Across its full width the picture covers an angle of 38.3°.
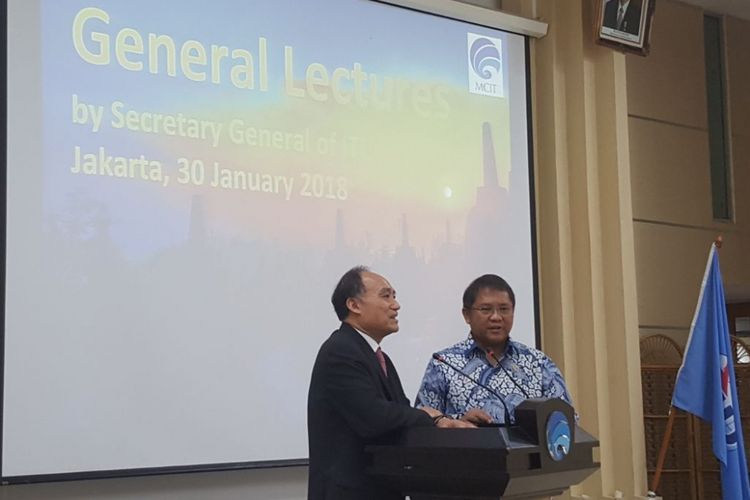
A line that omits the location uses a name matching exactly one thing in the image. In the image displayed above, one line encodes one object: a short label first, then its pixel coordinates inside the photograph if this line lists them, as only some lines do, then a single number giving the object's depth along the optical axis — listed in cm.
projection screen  414
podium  237
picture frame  589
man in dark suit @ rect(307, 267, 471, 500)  256
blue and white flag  548
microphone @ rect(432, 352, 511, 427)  291
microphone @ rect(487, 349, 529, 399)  316
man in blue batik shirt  318
